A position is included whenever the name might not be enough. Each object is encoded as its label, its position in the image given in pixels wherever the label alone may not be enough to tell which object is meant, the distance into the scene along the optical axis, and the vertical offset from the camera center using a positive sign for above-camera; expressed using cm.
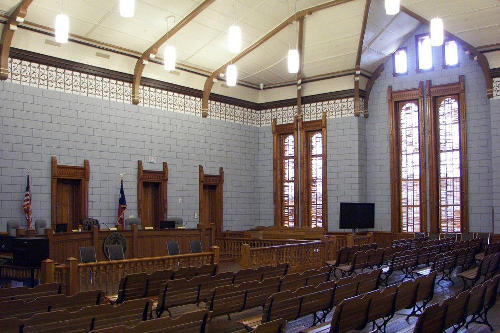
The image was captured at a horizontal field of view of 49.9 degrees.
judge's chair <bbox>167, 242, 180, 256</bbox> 1151 -94
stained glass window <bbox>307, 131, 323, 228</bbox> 1752 +78
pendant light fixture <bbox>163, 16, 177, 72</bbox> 1113 +304
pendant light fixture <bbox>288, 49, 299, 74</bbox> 1087 +289
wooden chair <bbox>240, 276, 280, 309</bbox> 610 -101
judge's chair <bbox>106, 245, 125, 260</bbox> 1059 -94
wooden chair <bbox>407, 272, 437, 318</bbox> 609 -100
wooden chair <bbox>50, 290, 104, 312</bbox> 549 -101
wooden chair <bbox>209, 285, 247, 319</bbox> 579 -105
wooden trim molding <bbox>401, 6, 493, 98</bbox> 1491 +401
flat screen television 1584 -37
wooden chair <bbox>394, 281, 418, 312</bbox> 571 -101
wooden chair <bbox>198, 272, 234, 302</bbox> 652 -101
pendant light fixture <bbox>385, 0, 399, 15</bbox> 831 +304
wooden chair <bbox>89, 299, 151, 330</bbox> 466 -99
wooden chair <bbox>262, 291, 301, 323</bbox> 517 -101
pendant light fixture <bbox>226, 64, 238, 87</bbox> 1204 +290
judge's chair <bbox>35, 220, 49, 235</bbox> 1173 -47
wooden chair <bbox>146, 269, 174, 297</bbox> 716 -104
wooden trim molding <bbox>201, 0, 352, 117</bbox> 1420 +462
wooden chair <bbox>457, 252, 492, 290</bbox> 782 -106
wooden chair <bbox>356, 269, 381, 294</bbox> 648 -97
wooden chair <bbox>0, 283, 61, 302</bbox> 591 -98
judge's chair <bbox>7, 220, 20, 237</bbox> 1159 -47
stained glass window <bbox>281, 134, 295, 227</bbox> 1805 +68
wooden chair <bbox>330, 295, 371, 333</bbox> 472 -102
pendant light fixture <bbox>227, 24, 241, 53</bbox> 974 +302
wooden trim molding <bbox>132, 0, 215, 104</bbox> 1345 +408
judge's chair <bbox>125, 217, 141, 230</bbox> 1377 -45
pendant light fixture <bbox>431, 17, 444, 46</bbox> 1010 +325
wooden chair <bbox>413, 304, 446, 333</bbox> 432 -97
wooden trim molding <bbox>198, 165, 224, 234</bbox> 1649 +33
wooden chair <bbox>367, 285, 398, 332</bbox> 527 -101
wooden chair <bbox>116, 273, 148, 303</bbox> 678 -106
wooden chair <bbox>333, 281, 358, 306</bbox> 601 -101
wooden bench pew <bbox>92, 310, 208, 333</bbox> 368 -89
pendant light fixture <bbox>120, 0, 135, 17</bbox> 805 +296
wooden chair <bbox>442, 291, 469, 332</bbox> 474 -97
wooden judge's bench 1071 -82
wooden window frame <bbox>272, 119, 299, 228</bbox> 1789 +127
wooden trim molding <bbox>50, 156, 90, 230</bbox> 1281 +64
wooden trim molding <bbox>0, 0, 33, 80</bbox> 1166 +374
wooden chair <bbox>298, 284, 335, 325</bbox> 549 -103
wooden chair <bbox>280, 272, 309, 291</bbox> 659 -98
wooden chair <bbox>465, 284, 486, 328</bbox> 526 -99
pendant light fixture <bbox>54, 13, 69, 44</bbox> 880 +291
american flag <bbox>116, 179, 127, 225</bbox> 1395 -9
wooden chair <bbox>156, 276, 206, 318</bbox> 612 -104
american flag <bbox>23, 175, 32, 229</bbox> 1205 -2
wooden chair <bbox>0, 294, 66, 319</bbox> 514 -99
